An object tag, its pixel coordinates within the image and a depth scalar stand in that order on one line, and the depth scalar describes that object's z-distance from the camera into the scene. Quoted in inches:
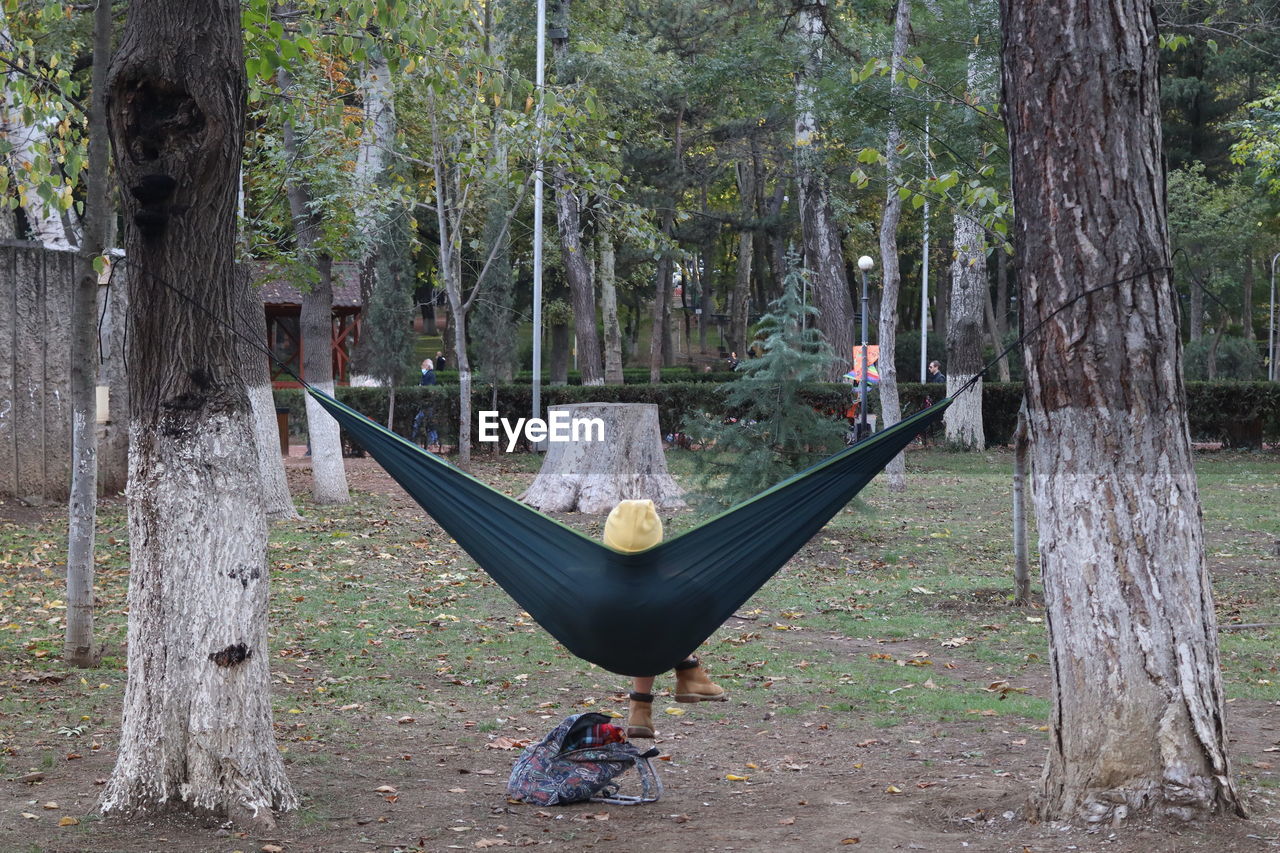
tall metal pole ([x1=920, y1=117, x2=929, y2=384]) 1245.2
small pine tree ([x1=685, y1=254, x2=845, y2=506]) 428.5
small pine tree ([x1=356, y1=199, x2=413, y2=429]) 878.4
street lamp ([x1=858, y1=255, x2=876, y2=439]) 683.2
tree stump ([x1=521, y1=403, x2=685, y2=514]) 539.8
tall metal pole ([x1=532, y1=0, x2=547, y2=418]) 738.8
